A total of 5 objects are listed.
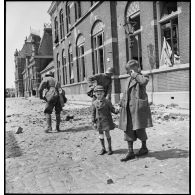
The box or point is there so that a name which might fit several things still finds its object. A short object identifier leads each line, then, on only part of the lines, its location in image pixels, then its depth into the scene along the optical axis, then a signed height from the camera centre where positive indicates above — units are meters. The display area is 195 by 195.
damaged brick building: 7.95 +2.45
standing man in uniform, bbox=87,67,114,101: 4.58 +0.28
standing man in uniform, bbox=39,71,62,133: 6.58 -0.03
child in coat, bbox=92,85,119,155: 3.97 -0.34
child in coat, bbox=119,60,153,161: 3.53 -0.24
